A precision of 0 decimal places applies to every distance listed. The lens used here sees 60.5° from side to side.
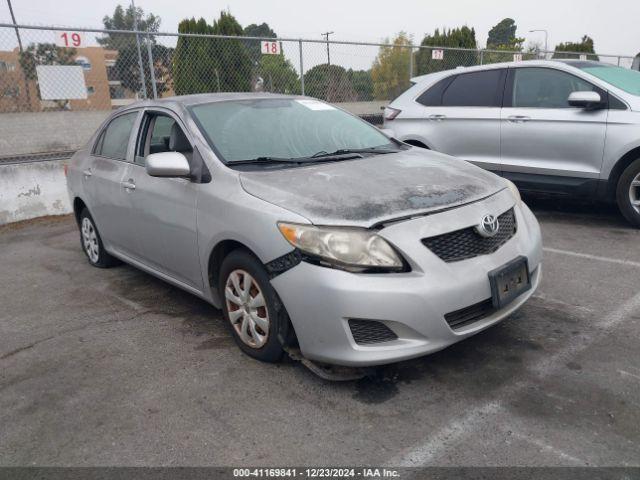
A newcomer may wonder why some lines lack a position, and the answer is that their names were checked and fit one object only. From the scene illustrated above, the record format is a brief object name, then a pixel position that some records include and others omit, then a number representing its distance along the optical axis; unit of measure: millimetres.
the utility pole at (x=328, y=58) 10505
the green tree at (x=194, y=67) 9016
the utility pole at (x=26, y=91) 7840
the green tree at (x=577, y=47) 28547
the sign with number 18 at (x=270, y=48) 9554
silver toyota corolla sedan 2658
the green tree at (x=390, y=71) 11805
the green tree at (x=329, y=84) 10461
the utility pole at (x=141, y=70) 8326
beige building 7762
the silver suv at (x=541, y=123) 5406
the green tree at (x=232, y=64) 9734
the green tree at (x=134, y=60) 8414
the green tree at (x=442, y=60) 12653
